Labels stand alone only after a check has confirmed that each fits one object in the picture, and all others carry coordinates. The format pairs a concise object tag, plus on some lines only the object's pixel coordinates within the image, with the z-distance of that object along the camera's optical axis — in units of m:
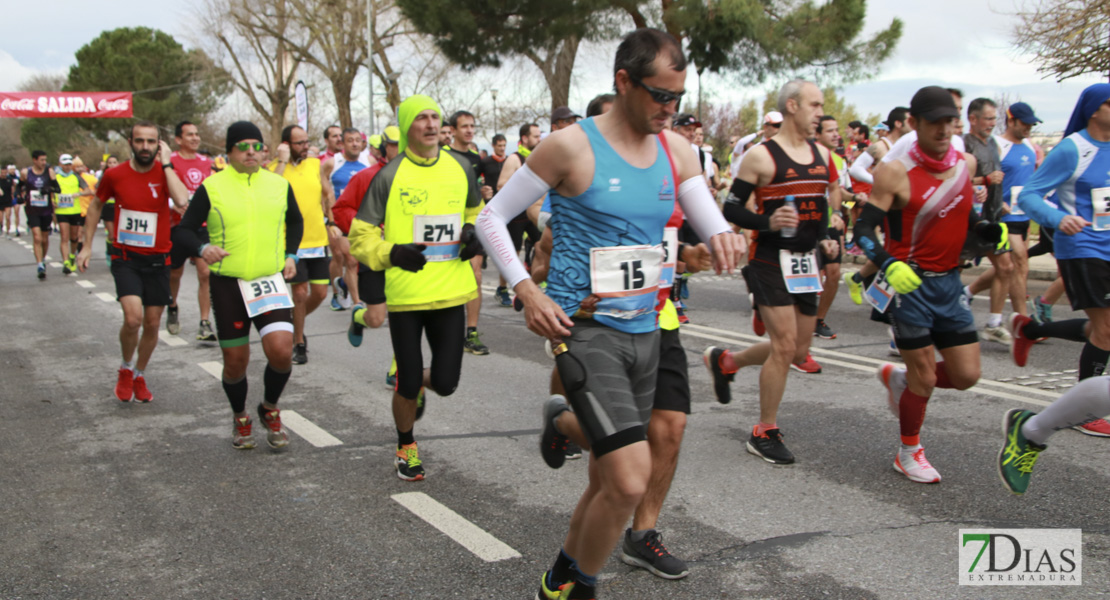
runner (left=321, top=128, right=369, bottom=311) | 9.95
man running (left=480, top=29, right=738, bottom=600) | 2.97
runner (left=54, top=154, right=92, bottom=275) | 17.66
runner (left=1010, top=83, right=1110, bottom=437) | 5.32
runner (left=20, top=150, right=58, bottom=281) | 17.03
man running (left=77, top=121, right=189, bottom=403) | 6.89
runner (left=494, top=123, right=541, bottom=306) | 10.59
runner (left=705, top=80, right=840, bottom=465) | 5.12
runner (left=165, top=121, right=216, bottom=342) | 8.48
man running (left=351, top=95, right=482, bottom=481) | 4.85
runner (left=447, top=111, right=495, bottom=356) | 8.49
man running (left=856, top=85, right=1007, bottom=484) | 4.54
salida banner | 54.12
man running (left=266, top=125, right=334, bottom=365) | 8.60
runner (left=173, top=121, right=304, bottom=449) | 5.42
